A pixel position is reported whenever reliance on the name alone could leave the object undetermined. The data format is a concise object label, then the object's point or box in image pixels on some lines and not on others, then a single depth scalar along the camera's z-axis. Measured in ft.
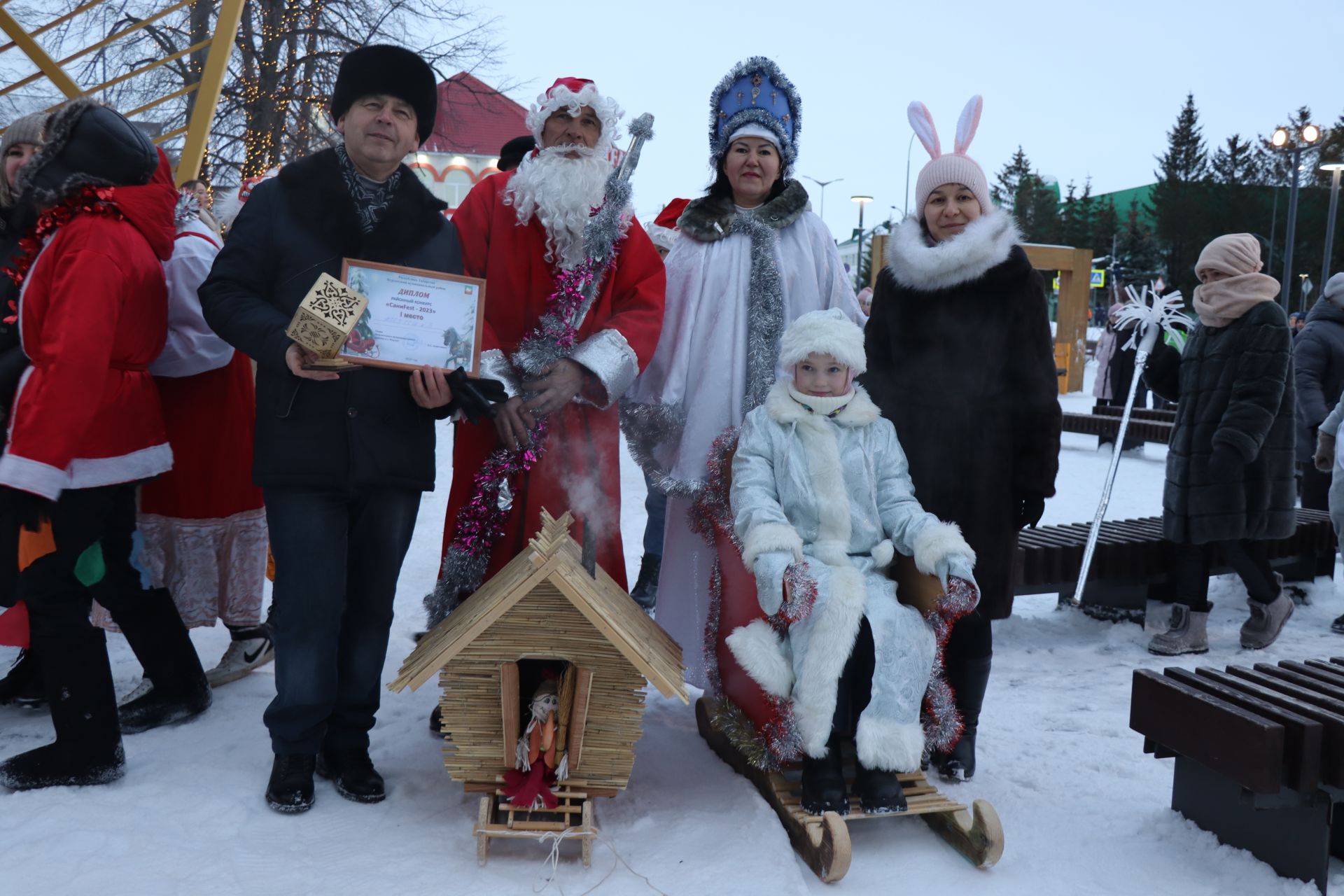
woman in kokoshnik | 11.65
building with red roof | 61.98
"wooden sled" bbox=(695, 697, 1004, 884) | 8.70
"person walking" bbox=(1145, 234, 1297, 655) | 15.46
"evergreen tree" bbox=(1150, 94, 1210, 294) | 162.71
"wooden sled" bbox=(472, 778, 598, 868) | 8.71
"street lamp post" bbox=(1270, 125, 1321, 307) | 54.03
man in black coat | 9.32
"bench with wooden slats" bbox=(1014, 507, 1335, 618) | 17.24
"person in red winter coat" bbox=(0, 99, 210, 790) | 9.24
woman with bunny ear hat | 10.97
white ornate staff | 17.48
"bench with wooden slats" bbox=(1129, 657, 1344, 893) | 8.62
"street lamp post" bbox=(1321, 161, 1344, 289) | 58.23
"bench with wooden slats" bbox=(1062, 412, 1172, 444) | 36.73
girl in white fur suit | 9.29
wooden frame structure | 68.03
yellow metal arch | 21.02
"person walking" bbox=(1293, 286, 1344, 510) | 20.76
